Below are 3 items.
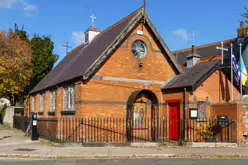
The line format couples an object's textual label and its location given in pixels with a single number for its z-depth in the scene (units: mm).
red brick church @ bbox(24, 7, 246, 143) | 18578
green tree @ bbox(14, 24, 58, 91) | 39188
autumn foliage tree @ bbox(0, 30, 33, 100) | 30672
